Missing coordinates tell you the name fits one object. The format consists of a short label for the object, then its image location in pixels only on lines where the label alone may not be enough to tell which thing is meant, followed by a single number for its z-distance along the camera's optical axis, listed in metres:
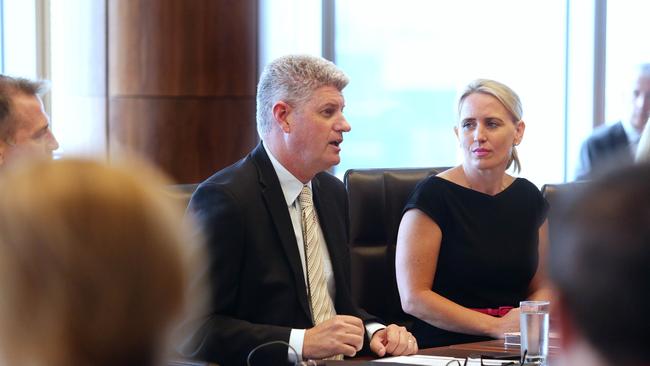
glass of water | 4.67
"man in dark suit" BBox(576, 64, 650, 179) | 9.68
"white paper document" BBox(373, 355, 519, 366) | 4.67
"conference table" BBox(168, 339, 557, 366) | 4.58
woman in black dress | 6.29
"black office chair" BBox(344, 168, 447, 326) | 6.74
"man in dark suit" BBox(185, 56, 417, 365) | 5.11
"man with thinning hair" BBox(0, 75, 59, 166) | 5.58
